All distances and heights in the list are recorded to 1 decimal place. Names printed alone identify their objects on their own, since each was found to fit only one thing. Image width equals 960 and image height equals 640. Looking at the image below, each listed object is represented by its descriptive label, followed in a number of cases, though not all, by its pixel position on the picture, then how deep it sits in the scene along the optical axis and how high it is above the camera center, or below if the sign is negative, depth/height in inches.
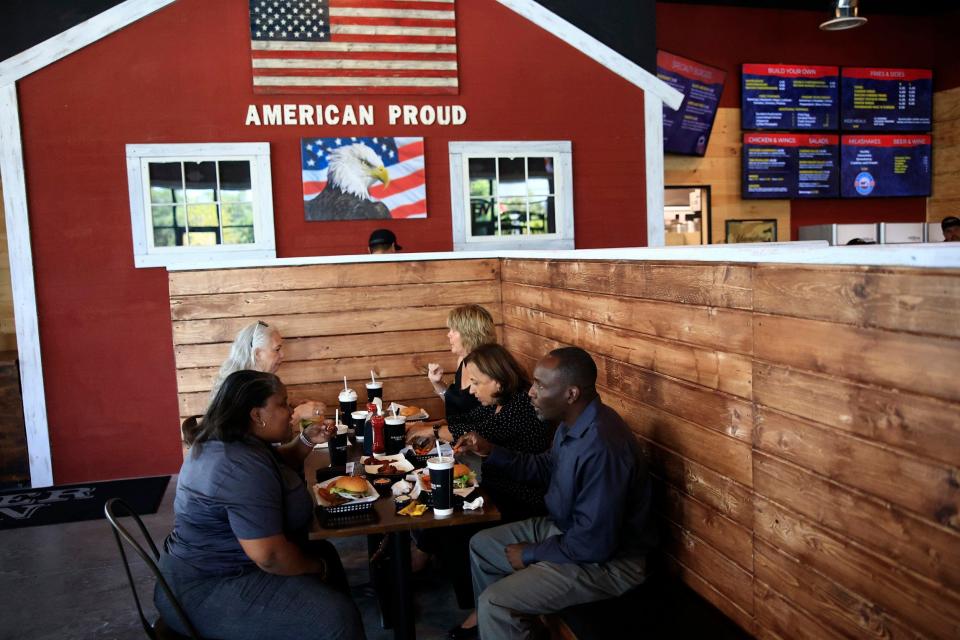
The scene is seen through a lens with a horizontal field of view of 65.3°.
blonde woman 166.4 -20.6
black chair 97.6 -44.7
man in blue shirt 103.3 -38.6
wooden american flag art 256.4 +71.9
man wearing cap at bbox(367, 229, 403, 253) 245.1 +3.5
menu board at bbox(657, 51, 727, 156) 357.1 +65.5
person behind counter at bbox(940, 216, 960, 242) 303.6 +1.0
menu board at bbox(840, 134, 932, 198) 383.9 +34.7
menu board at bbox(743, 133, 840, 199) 370.9 +35.6
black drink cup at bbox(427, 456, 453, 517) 107.3 -33.5
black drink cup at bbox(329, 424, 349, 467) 138.0 -36.4
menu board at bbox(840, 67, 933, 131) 382.9 +68.8
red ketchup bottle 138.8 -33.7
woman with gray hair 159.6 -20.8
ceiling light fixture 235.3 +70.1
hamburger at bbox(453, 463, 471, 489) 119.1 -36.6
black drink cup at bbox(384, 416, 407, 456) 140.5 -34.2
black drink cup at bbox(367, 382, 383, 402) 161.9 -29.8
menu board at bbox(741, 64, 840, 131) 369.1 +69.2
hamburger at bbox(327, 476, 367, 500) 114.9 -36.1
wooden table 105.7 -39.1
